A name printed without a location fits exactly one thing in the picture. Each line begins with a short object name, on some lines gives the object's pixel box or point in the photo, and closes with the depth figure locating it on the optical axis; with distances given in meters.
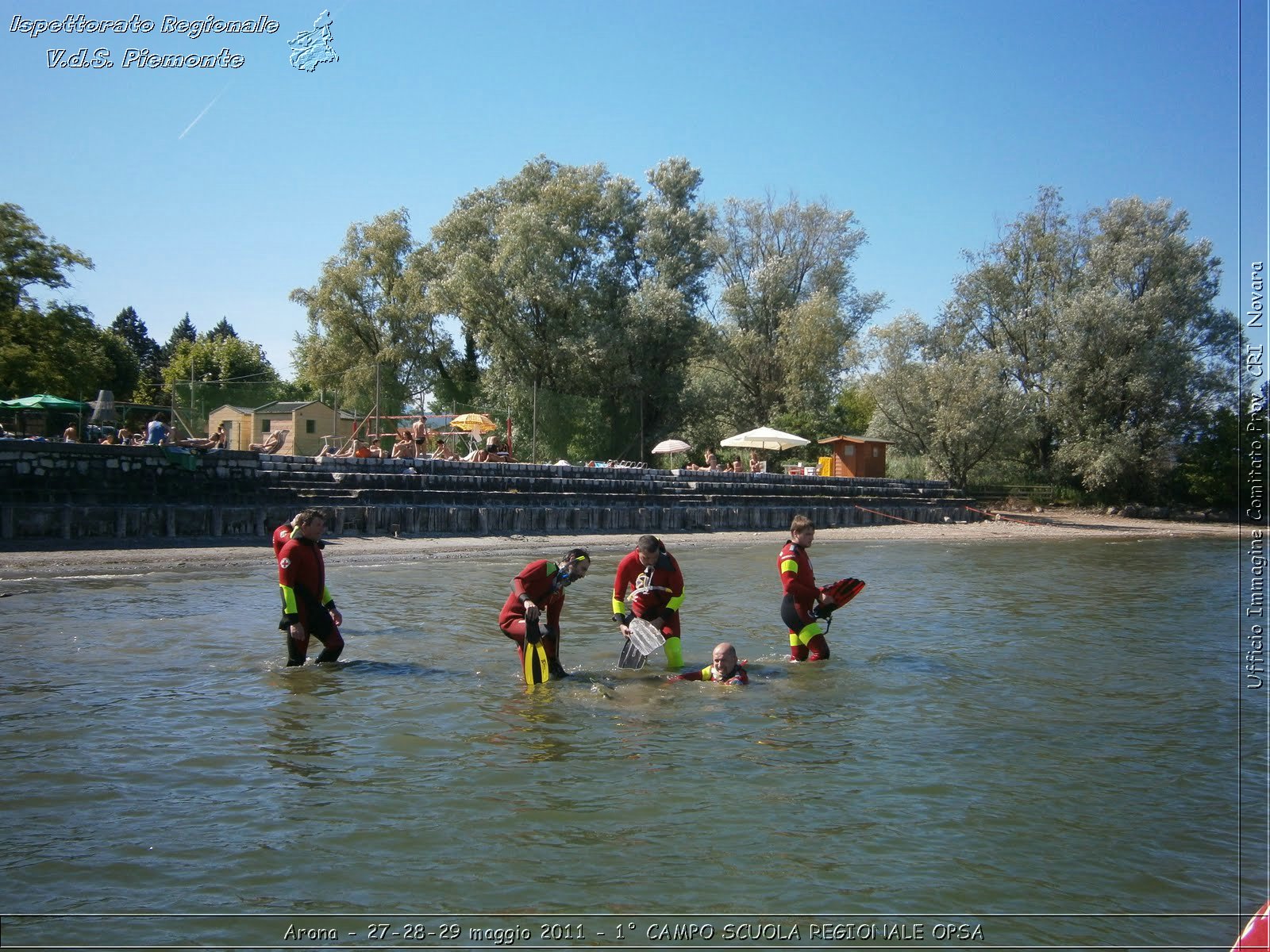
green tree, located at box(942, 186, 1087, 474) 42.06
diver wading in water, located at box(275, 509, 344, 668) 9.39
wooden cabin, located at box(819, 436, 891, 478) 39.59
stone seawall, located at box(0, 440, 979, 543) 20.02
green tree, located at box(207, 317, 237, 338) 88.94
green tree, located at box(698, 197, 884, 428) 45.06
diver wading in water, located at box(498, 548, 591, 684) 8.78
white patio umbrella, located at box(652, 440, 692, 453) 37.25
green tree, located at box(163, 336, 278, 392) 65.19
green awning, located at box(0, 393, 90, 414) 26.38
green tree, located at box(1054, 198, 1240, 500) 38.50
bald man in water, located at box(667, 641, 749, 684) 9.71
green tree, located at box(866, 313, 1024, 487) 39.78
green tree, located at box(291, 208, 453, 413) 46.06
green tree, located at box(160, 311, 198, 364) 85.81
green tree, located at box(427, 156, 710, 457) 40.12
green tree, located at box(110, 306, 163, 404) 79.81
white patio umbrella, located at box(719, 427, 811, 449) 37.66
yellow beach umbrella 35.12
